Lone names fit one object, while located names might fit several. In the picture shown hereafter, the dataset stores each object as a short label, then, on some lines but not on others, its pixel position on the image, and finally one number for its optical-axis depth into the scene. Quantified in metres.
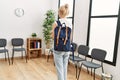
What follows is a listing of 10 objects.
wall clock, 5.05
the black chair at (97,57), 3.17
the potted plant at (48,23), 5.17
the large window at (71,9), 4.62
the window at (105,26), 3.19
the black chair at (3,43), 4.66
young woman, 2.52
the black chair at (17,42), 4.91
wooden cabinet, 5.19
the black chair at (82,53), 3.73
